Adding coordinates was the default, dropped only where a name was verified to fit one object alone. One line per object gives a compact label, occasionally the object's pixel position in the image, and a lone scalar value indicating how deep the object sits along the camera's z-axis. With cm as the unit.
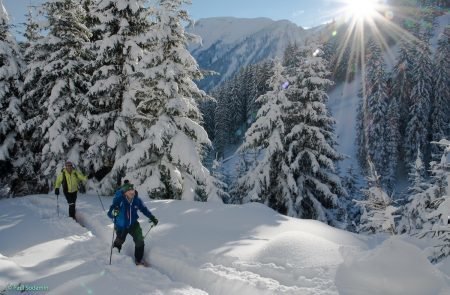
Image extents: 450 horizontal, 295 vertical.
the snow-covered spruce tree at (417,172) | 2534
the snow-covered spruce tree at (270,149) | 2128
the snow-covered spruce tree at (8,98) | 2209
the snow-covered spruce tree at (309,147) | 2075
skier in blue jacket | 912
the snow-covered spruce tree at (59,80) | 1969
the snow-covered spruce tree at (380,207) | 906
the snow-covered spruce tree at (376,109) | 5509
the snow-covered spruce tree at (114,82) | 1791
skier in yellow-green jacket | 1362
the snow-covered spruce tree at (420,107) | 5422
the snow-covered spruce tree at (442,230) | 686
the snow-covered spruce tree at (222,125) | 8025
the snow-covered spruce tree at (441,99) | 5550
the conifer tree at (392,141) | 5344
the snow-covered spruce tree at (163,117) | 1645
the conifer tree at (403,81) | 5938
